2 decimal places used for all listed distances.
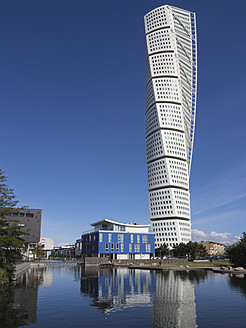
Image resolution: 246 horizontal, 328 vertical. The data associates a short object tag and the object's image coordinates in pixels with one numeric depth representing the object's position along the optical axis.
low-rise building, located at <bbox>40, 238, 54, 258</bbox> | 192.50
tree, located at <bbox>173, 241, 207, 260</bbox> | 126.38
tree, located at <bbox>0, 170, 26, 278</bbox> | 29.07
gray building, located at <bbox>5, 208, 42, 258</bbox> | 120.00
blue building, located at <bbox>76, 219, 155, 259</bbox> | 104.50
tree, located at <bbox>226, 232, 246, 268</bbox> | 61.91
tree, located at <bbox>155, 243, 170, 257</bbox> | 131.12
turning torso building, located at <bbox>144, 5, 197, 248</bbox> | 165.88
